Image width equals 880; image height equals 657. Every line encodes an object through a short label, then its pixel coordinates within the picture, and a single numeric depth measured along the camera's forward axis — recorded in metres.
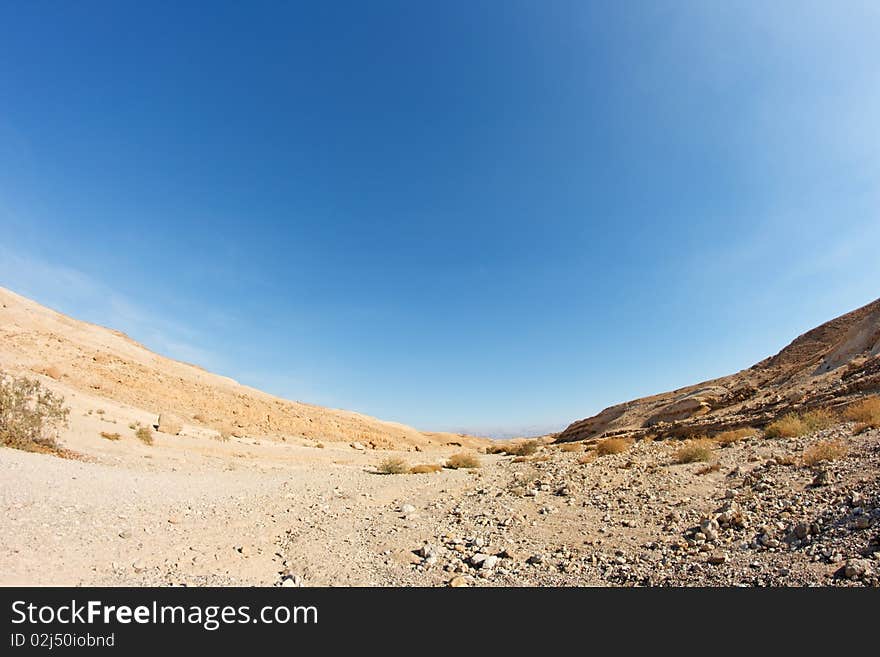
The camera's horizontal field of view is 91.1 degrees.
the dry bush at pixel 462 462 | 19.72
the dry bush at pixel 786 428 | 13.80
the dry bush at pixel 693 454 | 12.53
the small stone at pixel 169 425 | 25.31
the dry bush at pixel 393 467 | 18.31
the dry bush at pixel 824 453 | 9.40
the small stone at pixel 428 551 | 7.21
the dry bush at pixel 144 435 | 21.04
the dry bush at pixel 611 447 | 18.72
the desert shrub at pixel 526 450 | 25.06
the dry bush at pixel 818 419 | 14.05
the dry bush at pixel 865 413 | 11.68
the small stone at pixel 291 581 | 6.05
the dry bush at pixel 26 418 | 13.60
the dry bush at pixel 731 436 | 15.24
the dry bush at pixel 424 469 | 18.02
